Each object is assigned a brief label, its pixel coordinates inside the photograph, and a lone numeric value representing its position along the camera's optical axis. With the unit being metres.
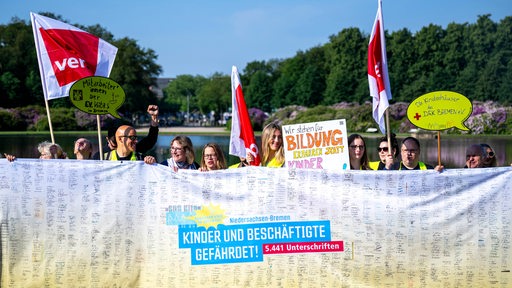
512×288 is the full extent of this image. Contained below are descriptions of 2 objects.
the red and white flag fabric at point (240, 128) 8.65
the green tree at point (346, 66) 81.75
